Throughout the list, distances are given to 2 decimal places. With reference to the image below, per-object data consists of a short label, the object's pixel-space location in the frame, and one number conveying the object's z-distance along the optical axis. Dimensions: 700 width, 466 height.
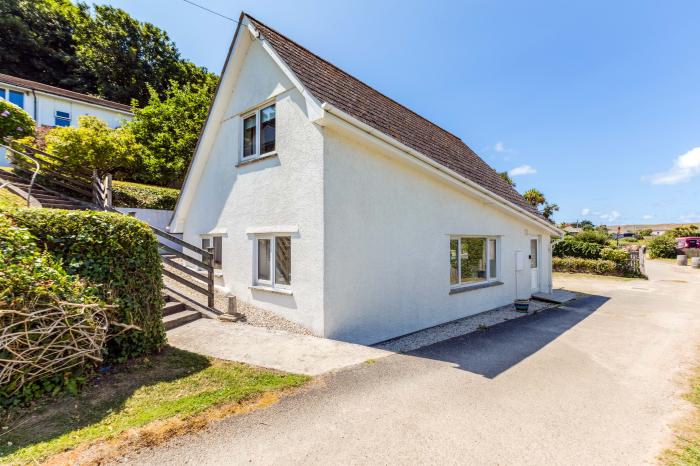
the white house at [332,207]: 6.80
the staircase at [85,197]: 7.87
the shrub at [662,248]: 33.22
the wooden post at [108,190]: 11.91
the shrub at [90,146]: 13.45
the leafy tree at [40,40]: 32.53
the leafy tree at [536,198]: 40.84
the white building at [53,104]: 22.19
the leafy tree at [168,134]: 18.86
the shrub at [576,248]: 22.47
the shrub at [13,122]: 14.75
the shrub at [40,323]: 3.62
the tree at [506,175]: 41.32
